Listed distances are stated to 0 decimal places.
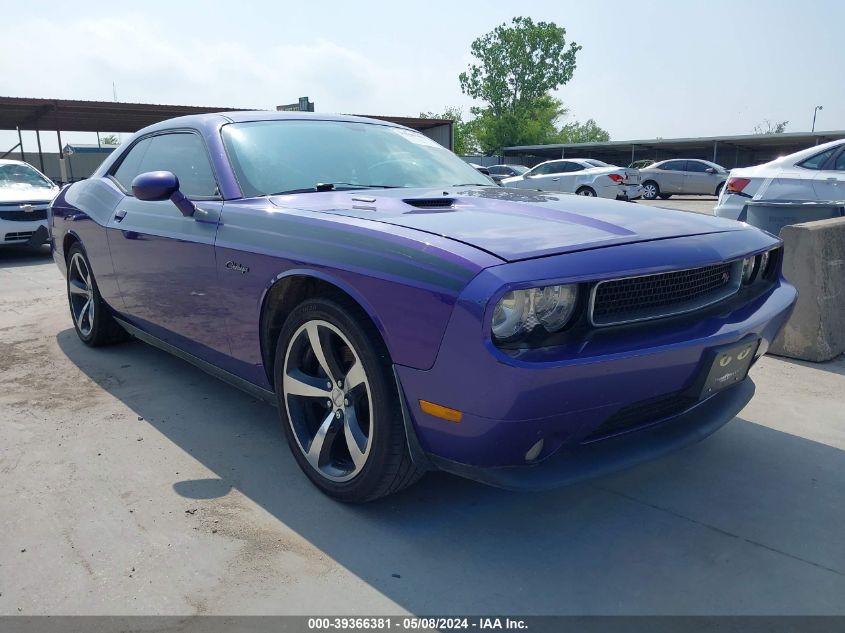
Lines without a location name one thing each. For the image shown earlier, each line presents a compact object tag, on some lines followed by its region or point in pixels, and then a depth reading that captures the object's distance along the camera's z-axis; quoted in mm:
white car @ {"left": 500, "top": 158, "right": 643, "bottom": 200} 17969
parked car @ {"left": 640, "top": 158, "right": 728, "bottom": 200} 21906
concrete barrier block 4172
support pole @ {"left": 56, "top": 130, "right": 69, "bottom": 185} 14830
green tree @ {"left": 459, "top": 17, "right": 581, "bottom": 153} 62781
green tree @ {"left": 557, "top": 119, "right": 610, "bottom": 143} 85188
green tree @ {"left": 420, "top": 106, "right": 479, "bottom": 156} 68106
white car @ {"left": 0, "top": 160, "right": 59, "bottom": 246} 8695
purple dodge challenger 1914
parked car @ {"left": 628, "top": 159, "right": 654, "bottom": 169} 30652
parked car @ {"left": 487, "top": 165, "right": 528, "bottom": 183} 27809
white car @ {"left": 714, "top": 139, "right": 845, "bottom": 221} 6023
